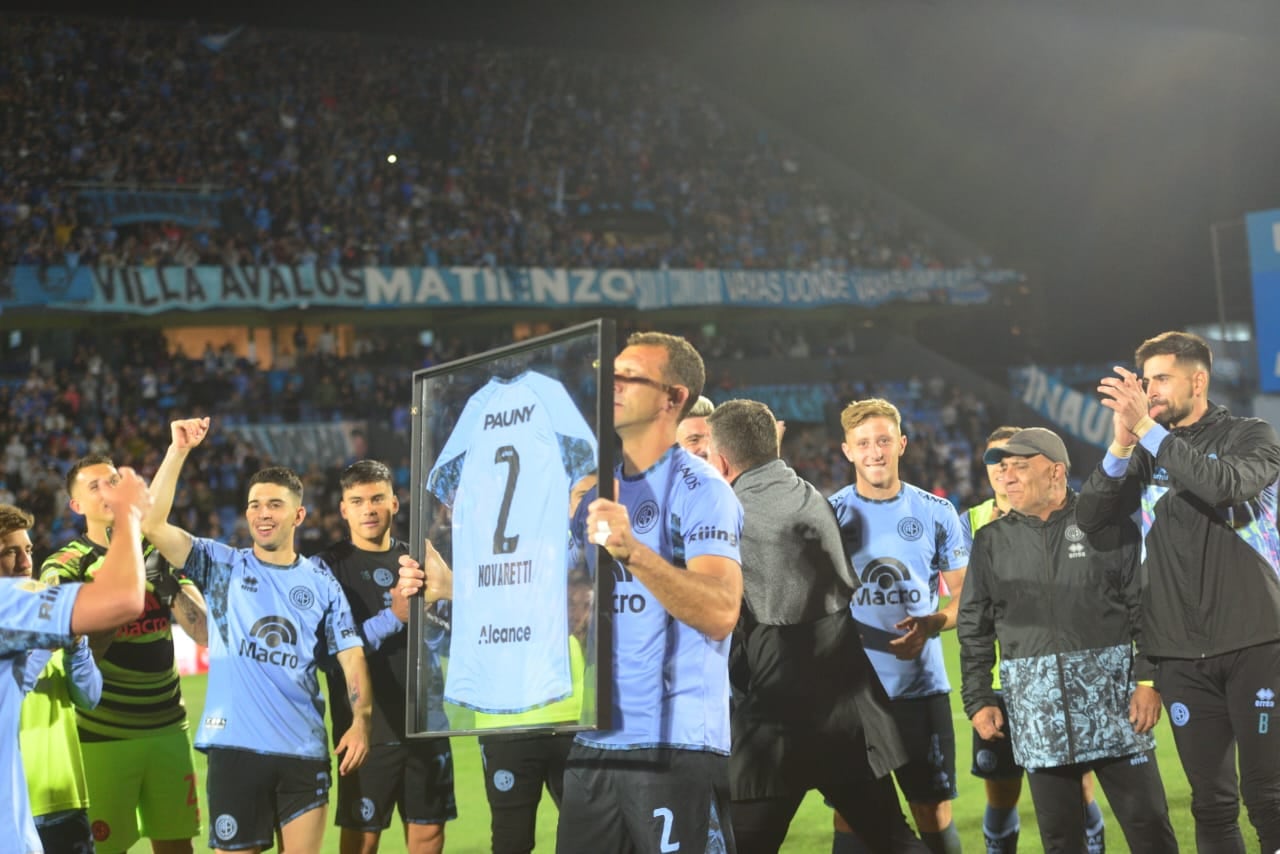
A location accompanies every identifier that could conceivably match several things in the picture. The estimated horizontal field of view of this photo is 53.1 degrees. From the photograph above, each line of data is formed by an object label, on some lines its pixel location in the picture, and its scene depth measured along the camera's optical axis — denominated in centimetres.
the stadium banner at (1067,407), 2917
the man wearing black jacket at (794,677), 453
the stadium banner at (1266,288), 2117
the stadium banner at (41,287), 2342
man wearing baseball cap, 493
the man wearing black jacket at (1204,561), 471
